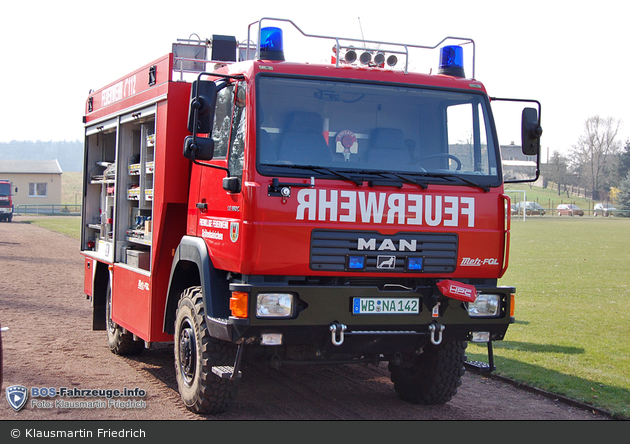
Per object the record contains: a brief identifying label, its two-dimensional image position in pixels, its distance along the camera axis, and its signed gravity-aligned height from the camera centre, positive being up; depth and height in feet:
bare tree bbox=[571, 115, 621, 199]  314.35 +33.58
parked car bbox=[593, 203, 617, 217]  254.68 +4.44
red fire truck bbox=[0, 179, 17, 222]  158.40 -0.15
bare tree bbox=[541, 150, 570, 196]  334.44 +25.15
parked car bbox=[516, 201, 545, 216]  248.03 +3.82
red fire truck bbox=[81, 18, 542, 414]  16.84 -0.07
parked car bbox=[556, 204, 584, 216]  260.38 +3.30
